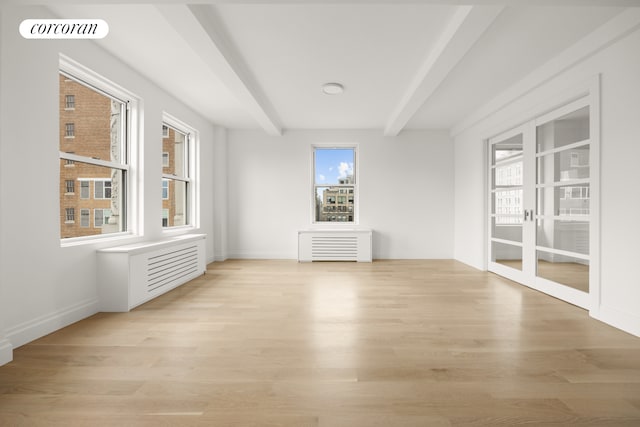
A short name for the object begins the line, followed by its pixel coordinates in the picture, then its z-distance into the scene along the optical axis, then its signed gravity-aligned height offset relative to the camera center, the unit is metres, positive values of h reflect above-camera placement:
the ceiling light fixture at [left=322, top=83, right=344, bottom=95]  4.12 +1.66
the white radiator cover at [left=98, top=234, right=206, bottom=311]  3.12 -0.68
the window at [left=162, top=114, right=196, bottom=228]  4.75 +0.62
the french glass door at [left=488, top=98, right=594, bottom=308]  3.19 +0.10
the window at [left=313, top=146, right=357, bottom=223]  6.65 +0.65
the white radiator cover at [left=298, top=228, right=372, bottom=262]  6.16 -0.69
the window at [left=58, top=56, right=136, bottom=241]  2.87 +0.62
